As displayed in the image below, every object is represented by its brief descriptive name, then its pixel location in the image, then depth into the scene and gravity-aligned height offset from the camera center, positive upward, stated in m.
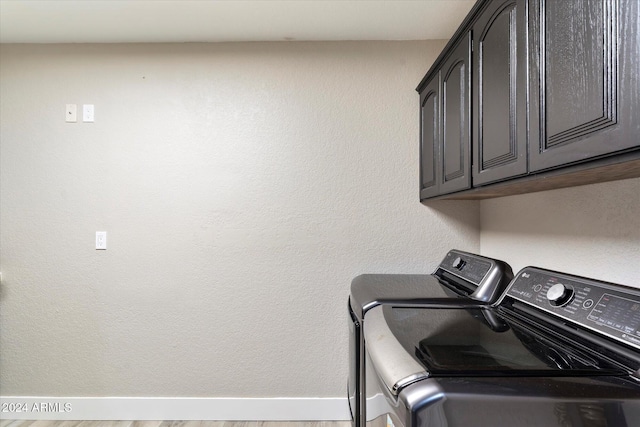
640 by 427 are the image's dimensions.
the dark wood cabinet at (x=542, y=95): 0.66 +0.30
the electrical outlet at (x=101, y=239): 2.11 -0.16
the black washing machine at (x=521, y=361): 0.64 -0.35
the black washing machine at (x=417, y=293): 1.36 -0.36
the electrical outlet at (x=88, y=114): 2.12 +0.62
